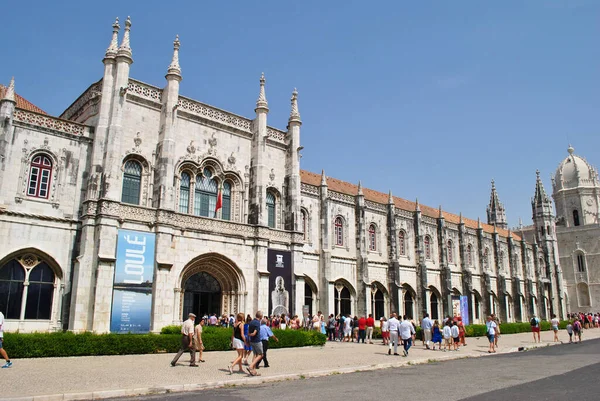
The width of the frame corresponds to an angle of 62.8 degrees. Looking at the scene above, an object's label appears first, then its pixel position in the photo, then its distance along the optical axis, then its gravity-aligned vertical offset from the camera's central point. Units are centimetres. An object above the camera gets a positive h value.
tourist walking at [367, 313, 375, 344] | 2672 -76
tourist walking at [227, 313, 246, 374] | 1433 -67
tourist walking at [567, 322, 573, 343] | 2848 -84
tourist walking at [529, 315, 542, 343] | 2739 -55
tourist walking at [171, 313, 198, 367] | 1470 -76
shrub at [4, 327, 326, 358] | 1580 -105
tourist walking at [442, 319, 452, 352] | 2284 -91
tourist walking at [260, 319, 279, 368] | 1445 -63
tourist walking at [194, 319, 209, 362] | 1519 -66
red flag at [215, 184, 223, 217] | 2618 +597
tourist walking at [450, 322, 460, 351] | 2302 -97
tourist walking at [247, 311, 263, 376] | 1382 -68
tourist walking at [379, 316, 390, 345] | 2425 -109
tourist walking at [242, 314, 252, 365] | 1466 -93
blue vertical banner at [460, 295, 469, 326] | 4113 +40
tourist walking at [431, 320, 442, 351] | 2303 -97
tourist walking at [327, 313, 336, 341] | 2812 -78
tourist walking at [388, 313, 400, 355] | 1966 -64
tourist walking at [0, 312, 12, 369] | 1352 -119
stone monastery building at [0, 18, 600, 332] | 2069 +474
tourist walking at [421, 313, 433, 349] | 2326 -67
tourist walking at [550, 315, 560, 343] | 2865 -62
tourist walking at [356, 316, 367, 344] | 2656 -71
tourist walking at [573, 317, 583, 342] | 2888 -74
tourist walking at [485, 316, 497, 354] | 2211 -80
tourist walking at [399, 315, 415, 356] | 1944 -76
